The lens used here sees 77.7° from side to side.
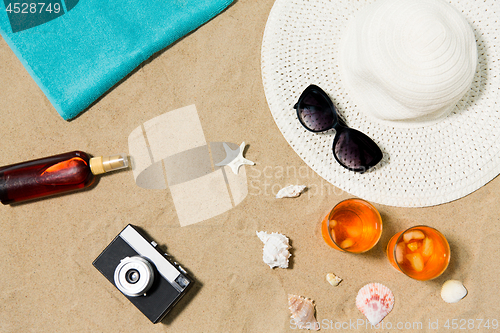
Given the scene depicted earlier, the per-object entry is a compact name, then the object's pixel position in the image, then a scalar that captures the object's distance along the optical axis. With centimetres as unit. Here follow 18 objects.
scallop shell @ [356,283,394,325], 73
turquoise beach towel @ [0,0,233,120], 72
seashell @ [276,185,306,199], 74
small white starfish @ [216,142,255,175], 74
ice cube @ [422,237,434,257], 66
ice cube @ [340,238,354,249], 67
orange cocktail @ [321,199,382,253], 64
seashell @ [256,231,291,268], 71
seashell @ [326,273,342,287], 73
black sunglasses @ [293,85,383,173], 63
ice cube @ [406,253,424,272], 66
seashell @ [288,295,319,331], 72
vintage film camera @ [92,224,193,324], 65
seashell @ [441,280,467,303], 72
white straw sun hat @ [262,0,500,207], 53
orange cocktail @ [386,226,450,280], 64
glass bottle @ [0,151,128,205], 69
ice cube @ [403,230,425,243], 66
